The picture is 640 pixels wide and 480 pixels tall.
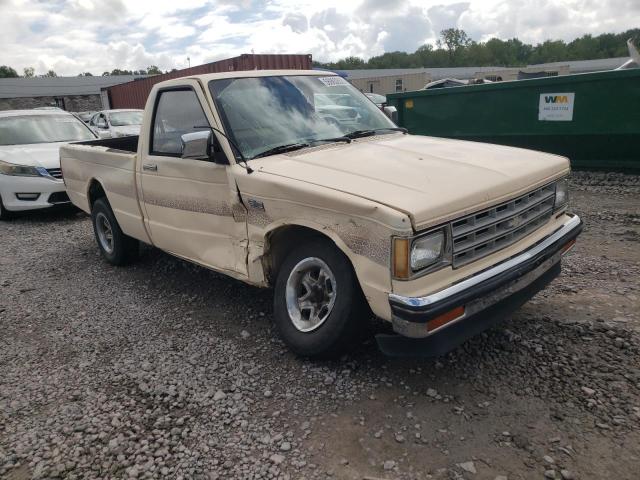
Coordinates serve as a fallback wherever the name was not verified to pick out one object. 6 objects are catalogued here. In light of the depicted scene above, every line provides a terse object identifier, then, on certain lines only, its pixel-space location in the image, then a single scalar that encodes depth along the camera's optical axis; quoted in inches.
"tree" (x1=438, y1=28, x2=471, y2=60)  4840.1
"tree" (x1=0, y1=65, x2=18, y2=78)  3347.4
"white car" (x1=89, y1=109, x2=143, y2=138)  536.0
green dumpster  275.1
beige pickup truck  104.0
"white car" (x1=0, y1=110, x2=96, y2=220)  314.3
